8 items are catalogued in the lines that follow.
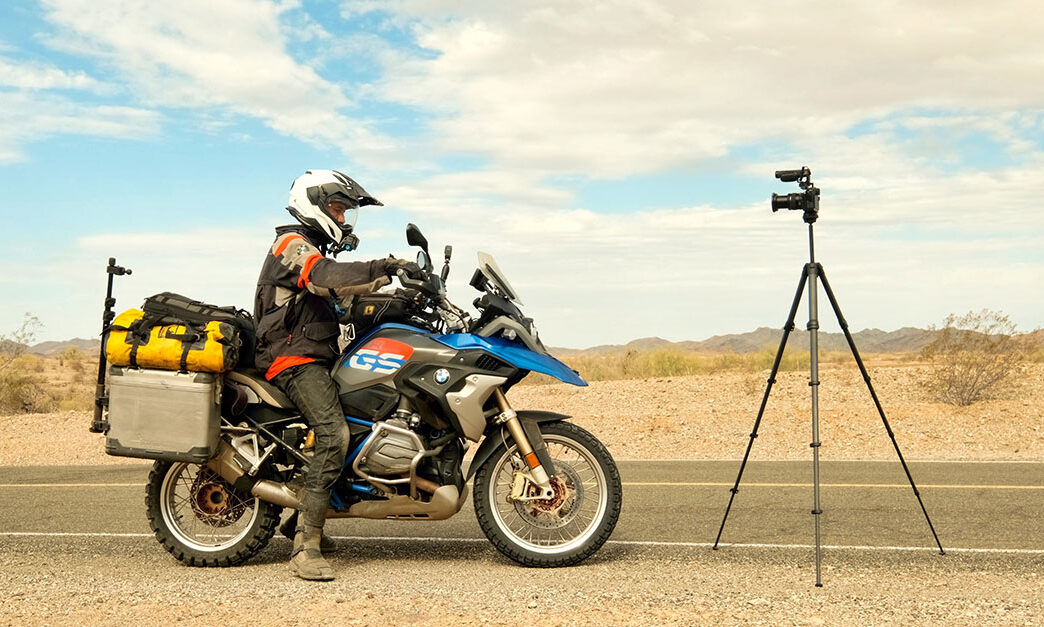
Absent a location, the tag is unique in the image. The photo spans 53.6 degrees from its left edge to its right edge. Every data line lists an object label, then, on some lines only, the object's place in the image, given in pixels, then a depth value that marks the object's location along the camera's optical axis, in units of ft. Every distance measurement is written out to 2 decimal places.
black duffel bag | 23.28
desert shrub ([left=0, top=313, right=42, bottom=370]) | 89.86
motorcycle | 22.72
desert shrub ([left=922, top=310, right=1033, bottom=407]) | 70.13
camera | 22.62
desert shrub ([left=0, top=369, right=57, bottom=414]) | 83.97
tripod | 21.67
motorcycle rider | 22.33
